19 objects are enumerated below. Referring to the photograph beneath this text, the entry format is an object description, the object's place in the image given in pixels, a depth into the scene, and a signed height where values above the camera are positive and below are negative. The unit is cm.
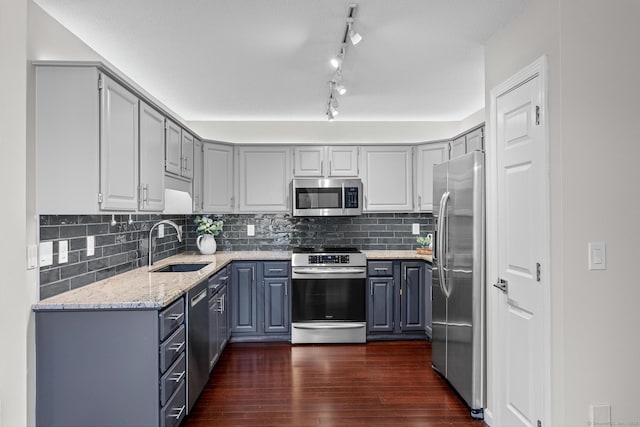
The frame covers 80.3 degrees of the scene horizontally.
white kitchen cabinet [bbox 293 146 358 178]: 454 +65
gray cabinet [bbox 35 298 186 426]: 195 -79
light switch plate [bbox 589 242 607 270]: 179 -20
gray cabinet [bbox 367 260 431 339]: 415 -89
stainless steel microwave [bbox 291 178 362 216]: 439 +22
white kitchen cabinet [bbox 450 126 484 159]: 346 +72
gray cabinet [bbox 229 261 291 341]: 410 -95
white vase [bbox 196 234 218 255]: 438 -33
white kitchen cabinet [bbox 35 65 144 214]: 202 +41
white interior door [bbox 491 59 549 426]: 197 -25
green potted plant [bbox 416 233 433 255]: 449 -35
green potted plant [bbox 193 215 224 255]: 438 -23
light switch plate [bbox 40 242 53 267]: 206 -21
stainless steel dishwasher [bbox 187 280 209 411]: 253 -89
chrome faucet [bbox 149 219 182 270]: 313 -35
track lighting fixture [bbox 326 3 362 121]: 221 +111
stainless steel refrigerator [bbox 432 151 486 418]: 257 -44
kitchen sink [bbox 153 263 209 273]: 364 -49
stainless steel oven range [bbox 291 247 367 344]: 406 -88
